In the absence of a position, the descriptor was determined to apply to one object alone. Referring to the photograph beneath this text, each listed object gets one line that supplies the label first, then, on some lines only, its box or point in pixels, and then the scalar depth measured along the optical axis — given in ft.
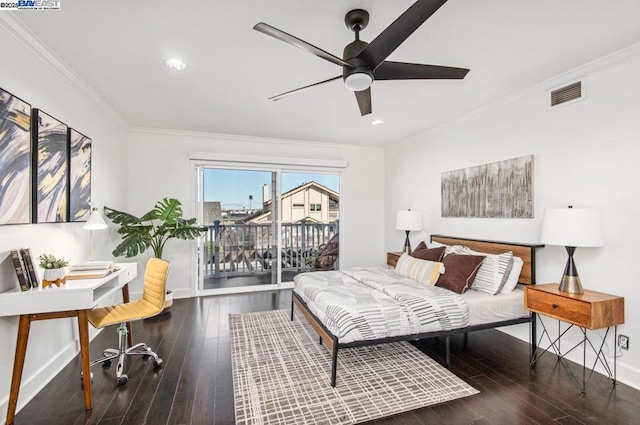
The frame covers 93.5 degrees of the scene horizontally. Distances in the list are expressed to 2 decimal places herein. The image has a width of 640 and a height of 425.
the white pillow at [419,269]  10.57
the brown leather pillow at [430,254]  11.85
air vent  8.99
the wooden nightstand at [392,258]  15.52
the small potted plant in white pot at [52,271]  6.88
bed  7.83
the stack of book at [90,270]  7.95
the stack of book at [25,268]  6.45
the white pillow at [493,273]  9.74
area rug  6.62
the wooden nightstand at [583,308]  7.39
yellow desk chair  7.88
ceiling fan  5.02
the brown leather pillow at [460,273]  9.83
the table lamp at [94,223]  9.49
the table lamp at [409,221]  15.10
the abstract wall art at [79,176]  9.27
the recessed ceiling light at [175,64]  8.37
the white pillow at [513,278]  9.87
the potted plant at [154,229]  12.53
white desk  6.19
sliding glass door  16.69
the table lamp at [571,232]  7.66
